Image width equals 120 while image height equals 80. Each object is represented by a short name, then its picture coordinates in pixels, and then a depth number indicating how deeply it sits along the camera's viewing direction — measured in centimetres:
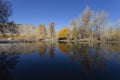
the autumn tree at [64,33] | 3460
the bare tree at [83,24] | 2889
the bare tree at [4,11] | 812
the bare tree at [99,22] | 2864
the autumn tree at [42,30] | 4257
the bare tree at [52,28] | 3912
